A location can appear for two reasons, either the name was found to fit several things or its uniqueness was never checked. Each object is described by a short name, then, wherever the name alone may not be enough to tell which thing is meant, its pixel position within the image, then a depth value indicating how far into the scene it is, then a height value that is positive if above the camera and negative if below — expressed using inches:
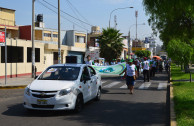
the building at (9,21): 1453.0 +215.3
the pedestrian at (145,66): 718.4 -16.4
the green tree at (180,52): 1046.4 +32.9
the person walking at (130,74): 495.8 -26.4
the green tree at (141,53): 3769.7 +99.4
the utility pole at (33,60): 852.2 -0.8
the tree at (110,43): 1465.3 +93.4
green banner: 623.2 -21.8
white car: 296.5 -33.9
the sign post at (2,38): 666.2 +54.8
